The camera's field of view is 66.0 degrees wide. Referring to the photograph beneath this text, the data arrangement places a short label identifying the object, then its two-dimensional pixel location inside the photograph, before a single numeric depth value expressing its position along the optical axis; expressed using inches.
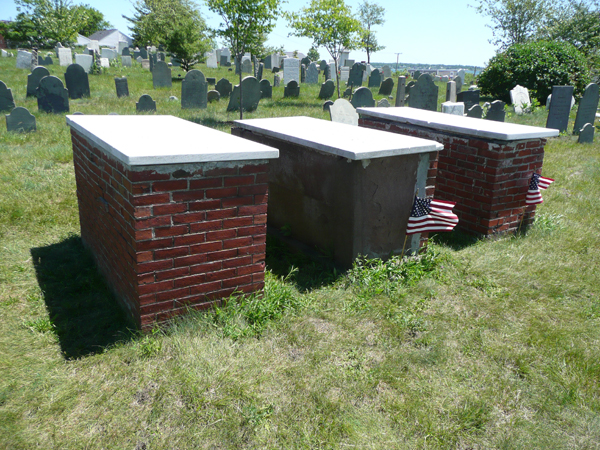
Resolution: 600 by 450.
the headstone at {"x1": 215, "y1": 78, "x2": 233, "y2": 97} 624.7
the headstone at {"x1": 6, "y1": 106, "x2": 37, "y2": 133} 368.8
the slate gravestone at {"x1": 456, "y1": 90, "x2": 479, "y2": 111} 641.1
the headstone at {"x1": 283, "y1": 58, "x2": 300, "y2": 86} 807.0
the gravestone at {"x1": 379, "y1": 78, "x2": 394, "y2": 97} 806.5
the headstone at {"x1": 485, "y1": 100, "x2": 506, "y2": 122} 505.4
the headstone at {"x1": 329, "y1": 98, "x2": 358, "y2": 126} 343.0
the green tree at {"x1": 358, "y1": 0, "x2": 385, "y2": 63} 2324.1
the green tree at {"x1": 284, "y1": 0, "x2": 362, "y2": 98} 775.1
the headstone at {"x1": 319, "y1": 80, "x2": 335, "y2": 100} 693.3
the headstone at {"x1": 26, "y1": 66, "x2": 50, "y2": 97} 541.0
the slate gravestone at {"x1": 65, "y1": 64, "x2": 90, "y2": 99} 558.3
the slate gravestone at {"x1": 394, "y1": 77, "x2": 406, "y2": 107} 636.7
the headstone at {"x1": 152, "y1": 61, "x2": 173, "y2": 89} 701.9
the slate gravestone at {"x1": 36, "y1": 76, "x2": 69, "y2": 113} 449.4
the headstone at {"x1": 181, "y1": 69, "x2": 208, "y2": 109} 522.0
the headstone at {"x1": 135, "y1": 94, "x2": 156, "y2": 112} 488.4
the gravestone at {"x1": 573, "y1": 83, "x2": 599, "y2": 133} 491.5
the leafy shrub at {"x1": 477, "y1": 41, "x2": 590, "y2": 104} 704.4
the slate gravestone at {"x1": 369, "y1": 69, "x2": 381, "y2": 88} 928.9
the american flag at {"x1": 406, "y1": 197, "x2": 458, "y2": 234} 167.5
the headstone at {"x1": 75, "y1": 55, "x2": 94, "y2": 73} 825.5
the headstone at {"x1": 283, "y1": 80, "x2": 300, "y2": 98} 680.4
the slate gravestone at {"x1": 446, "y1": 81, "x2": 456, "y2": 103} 677.9
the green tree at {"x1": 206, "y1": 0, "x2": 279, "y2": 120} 511.5
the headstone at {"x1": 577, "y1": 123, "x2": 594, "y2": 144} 450.6
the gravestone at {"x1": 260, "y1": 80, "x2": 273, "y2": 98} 650.8
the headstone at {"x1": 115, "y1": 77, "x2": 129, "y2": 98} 581.9
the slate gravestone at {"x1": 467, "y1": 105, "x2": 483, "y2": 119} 482.6
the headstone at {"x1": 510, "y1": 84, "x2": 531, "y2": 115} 642.2
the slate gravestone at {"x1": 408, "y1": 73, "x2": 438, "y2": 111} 568.4
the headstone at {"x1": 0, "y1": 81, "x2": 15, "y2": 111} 440.8
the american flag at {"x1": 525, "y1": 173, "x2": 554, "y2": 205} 205.2
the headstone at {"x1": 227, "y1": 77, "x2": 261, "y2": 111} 518.5
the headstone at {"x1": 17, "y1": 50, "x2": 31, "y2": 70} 857.5
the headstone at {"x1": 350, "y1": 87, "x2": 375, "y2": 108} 533.6
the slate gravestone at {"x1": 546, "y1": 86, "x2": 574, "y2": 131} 478.1
